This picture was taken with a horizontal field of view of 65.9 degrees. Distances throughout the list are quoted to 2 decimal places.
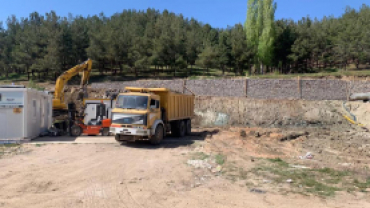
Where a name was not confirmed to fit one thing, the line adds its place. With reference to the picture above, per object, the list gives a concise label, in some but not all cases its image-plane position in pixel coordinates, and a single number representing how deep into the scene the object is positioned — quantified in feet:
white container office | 47.37
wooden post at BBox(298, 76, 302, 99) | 84.17
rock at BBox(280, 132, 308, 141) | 52.85
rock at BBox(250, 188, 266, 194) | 23.40
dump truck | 42.63
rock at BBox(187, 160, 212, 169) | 33.04
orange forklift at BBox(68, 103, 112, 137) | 55.62
